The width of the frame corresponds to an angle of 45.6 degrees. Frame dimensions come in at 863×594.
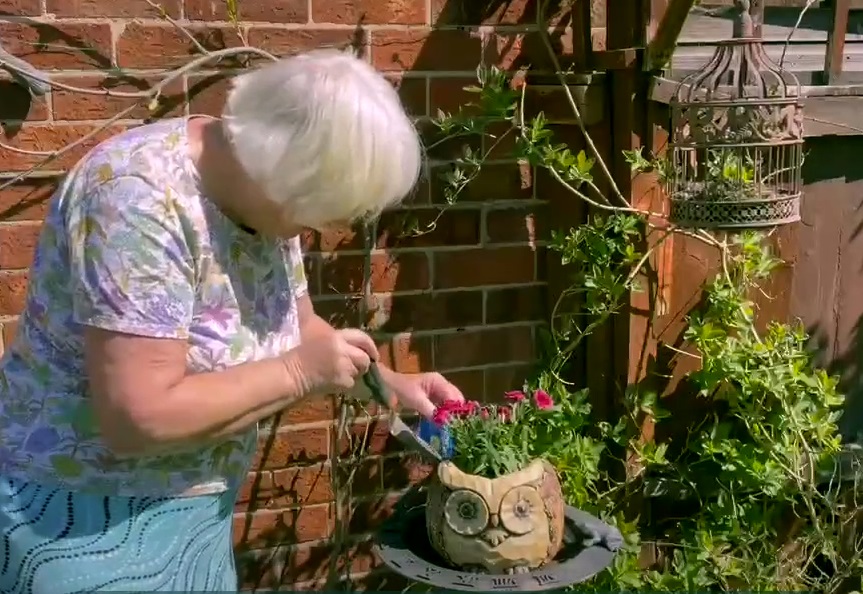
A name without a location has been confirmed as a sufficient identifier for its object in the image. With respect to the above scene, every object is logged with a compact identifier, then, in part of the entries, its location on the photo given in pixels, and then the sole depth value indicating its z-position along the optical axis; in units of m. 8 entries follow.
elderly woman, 1.40
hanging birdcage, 2.02
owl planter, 1.80
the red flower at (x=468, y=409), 1.90
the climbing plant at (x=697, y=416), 2.42
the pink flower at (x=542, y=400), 2.04
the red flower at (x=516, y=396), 2.02
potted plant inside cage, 2.03
